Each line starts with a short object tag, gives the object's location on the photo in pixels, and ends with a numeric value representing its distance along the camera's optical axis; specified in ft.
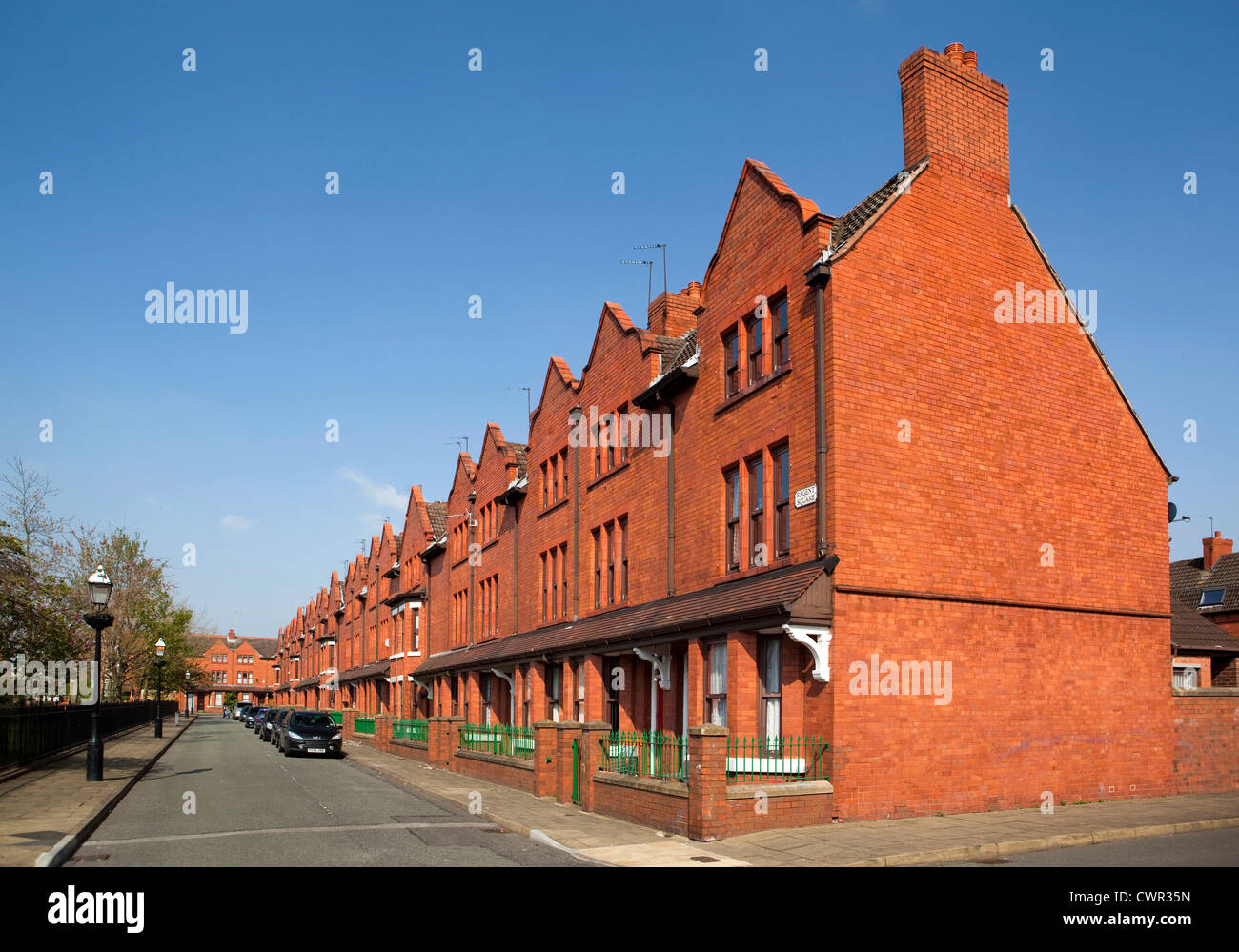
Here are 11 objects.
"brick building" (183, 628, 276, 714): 533.96
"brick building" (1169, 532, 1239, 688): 91.15
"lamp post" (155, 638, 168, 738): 156.56
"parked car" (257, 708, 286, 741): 164.04
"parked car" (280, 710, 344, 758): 124.16
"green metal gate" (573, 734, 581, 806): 64.03
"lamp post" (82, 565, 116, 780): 77.20
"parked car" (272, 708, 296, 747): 135.44
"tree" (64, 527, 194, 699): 182.29
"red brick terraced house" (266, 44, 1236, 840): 51.31
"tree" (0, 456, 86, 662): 69.51
